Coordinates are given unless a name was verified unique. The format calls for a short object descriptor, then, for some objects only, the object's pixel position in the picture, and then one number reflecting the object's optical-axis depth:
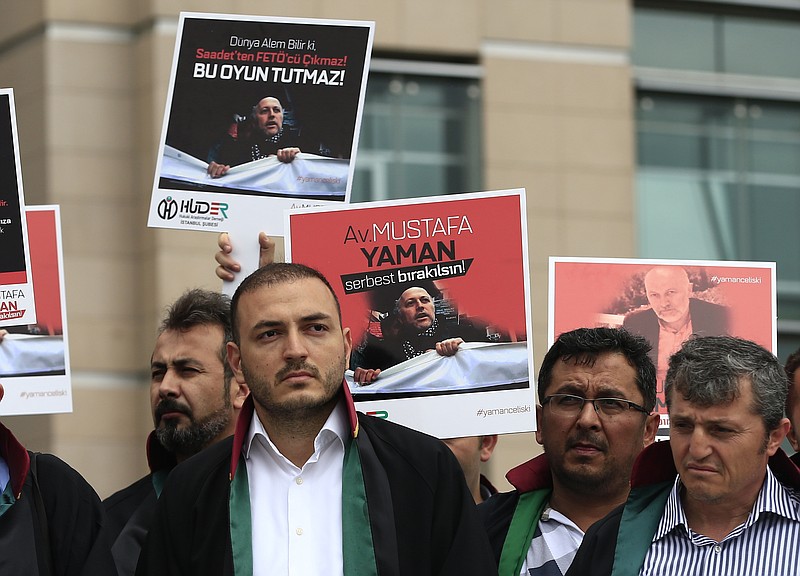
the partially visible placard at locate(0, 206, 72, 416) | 9.35
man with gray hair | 6.96
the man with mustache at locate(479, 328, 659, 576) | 8.17
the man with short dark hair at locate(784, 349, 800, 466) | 8.65
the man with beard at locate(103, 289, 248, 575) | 9.26
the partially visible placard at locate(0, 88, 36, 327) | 8.66
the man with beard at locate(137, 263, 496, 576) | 6.98
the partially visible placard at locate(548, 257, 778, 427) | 9.42
